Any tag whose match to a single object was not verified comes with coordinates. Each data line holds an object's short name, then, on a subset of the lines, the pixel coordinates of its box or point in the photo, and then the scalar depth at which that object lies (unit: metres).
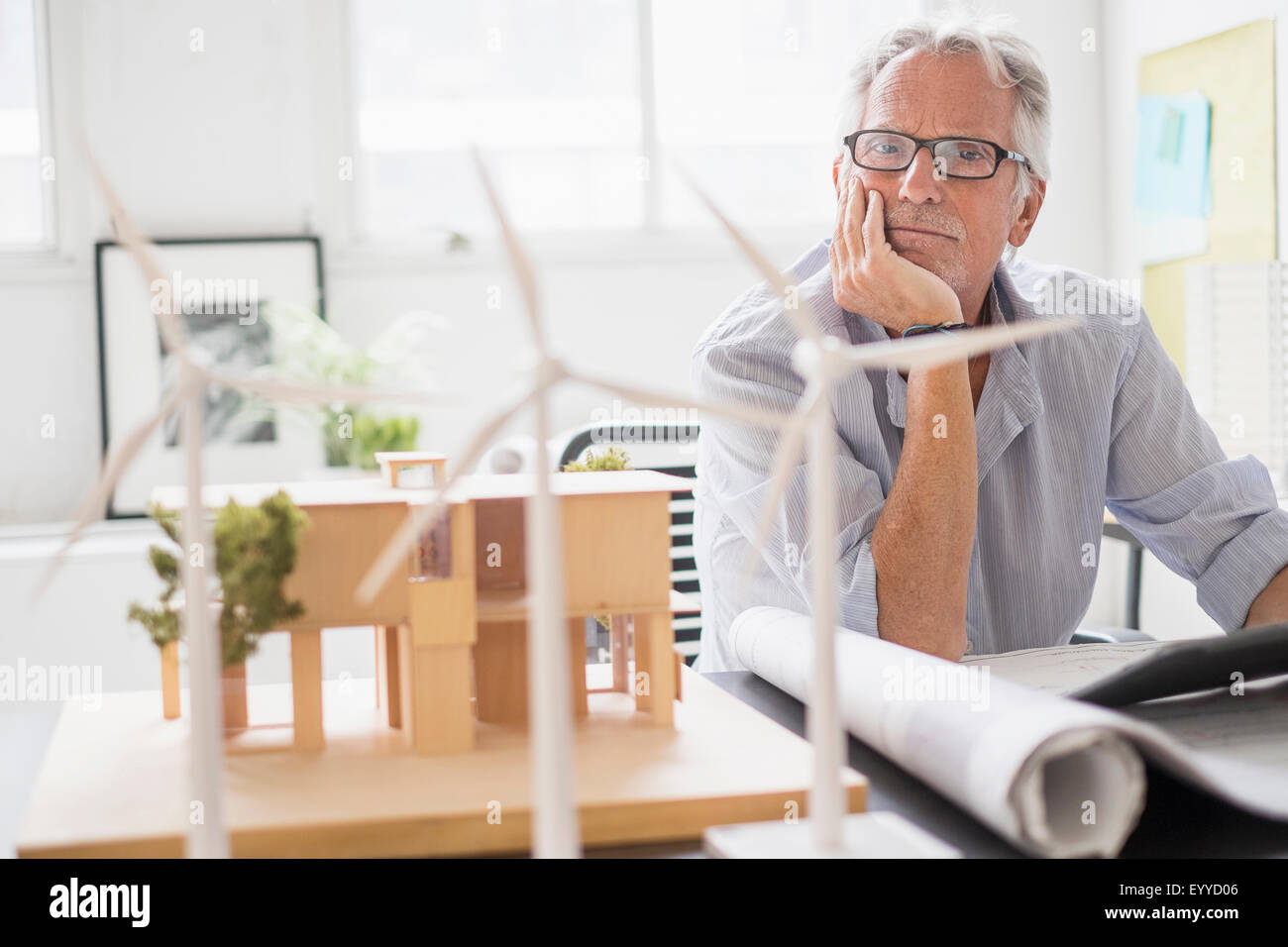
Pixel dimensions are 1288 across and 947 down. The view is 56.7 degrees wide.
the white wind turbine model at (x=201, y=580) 0.48
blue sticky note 3.54
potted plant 3.32
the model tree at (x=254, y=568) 0.68
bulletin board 3.25
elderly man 1.27
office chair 1.89
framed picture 3.49
